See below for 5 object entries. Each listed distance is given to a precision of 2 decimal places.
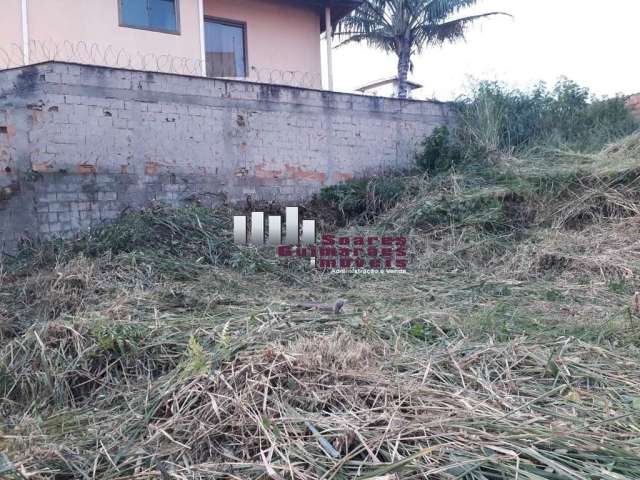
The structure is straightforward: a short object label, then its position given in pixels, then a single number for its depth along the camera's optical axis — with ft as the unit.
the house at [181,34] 24.40
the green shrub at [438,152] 25.07
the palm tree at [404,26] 39.04
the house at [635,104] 29.19
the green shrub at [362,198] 23.80
